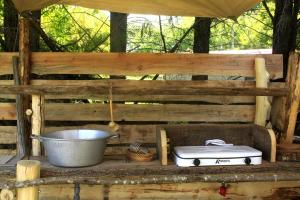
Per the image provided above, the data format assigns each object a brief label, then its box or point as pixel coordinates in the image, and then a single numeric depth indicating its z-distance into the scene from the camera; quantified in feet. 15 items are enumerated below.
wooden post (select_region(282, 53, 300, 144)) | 14.56
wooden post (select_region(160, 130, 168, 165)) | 12.26
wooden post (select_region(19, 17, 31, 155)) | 13.92
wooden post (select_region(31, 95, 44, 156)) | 13.03
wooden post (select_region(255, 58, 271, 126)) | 15.35
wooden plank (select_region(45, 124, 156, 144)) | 15.42
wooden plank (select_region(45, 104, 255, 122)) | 15.26
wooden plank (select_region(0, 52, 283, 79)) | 14.99
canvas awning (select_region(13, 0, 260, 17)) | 14.16
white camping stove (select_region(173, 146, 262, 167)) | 12.03
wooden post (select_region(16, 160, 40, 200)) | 10.55
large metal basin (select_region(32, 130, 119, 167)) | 11.35
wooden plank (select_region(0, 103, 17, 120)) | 15.08
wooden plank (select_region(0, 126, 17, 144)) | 15.25
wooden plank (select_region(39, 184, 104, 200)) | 13.21
